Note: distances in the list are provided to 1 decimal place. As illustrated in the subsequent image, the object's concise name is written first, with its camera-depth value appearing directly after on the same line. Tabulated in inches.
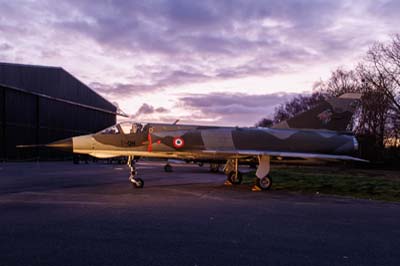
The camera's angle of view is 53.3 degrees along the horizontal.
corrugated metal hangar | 1593.3
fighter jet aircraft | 599.5
